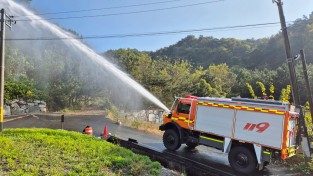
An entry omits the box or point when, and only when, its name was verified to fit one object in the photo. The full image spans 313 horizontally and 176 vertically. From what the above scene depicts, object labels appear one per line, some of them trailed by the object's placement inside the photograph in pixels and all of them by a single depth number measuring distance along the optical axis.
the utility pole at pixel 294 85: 11.74
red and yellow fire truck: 10.48
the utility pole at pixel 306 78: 12.76
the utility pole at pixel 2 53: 13.11
